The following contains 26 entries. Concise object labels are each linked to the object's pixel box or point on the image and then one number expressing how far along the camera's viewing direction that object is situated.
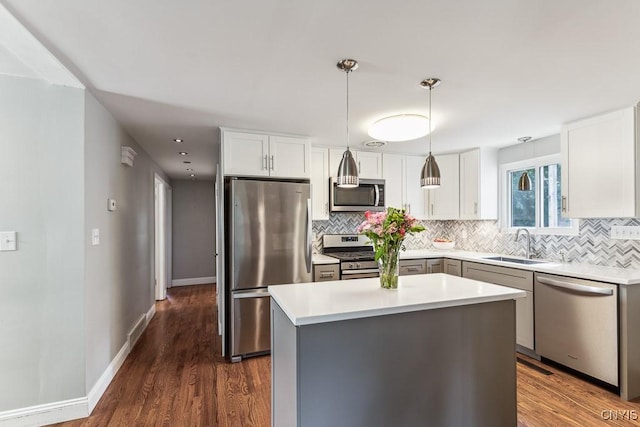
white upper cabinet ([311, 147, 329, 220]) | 3.71
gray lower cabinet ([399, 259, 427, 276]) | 3.70
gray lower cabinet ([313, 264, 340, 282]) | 3.34
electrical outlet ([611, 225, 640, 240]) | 2.65
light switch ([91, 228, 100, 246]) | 2.23
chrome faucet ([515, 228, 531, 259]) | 3.42
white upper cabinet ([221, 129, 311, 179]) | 3.02
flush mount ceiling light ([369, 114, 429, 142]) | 2.53
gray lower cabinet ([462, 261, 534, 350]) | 2.85
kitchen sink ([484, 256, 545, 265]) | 3.15
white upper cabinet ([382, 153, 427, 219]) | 4.09
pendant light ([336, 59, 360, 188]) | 1.91
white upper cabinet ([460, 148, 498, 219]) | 3.81
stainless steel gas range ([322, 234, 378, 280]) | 3.41
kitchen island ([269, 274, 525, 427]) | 1.43
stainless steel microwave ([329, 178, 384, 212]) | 3.71
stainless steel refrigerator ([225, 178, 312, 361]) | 2.96
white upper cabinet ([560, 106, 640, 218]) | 2.45
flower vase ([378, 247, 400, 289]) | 1.86
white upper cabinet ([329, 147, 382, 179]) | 3.81
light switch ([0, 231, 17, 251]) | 1.91
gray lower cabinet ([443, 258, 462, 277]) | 3.60
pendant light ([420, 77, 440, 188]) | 2.02
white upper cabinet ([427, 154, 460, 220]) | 4.10
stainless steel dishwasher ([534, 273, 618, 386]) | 2.31
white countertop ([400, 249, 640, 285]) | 2.26
